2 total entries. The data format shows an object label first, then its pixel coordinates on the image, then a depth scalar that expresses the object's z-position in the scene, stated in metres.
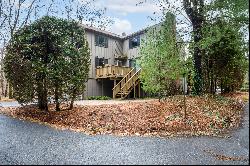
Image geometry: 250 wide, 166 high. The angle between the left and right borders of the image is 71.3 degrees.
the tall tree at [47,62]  8.86
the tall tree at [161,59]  9.99
